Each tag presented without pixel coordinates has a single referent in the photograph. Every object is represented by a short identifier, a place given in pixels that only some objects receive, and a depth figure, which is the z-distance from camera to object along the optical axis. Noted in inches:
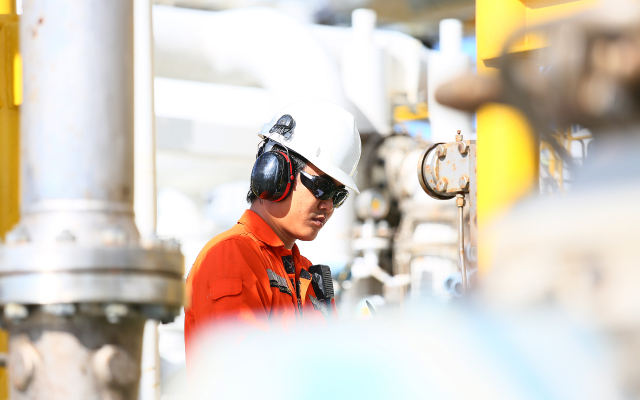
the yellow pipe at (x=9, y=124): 202.1
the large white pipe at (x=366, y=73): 669.3
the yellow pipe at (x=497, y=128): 207.3
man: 140.7
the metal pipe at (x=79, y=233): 70.3
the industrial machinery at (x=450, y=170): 248.7
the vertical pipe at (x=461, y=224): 190.1
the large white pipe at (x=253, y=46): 563.8
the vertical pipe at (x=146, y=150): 304.2
